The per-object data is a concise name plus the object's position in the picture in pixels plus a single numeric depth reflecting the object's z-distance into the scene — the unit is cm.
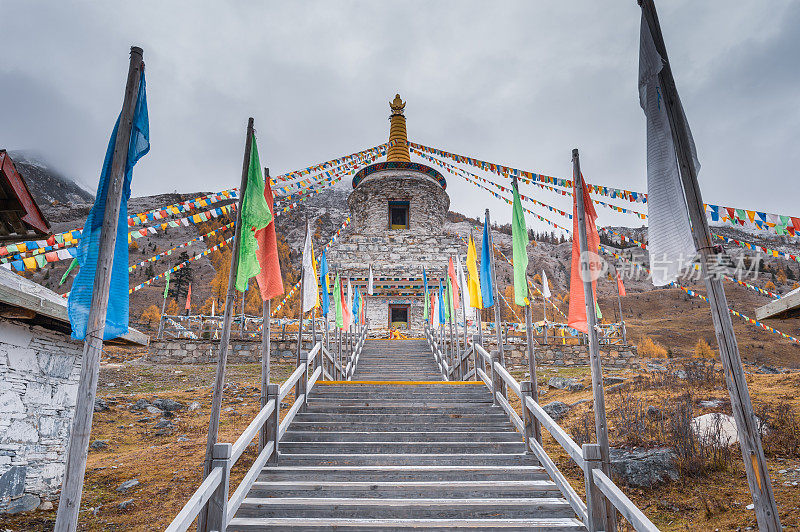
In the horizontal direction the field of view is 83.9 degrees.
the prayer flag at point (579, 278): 537
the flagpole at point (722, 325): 270
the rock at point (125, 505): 615
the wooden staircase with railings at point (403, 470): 478
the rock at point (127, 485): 683
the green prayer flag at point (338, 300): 1280
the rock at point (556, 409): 1066
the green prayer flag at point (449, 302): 1356
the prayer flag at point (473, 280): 1082
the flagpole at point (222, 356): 439
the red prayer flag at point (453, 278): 1365
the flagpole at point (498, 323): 825
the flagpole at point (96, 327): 296
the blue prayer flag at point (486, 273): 966
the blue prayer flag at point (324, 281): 1116
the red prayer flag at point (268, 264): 600
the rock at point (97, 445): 891
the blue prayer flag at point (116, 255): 347
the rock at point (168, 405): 1171
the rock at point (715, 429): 752
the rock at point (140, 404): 1152
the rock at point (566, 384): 1342
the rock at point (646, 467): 667
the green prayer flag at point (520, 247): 737
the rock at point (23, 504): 545
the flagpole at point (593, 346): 445
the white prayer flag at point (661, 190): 343
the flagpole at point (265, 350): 609
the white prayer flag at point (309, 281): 906
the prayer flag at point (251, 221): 509
